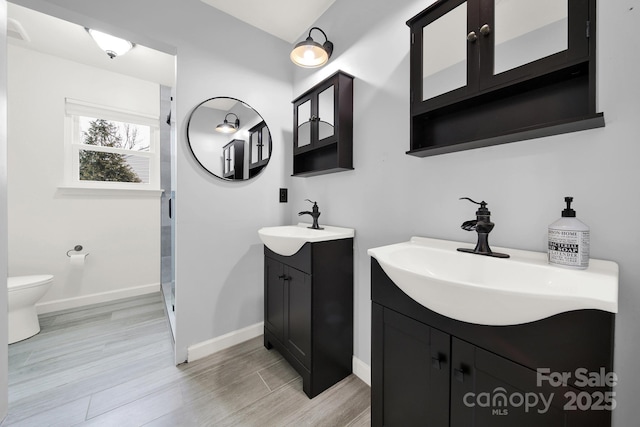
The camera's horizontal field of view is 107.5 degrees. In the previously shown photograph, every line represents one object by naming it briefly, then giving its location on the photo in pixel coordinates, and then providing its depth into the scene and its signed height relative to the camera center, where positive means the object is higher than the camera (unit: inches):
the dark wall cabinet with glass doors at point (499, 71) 29.5 +20.5
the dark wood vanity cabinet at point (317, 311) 53.8 -25.1
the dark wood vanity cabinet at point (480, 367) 20.6 -17.6
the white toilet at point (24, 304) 71.4 -29.9
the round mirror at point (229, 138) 67.7 +22.0
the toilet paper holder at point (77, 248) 96.2 -16.3
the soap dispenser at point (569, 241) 27.4 -3.6
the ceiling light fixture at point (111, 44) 72.3 +52.5
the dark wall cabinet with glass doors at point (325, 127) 59.9 +23.0
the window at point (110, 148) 97.7 +27.5
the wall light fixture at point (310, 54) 58.2 +40.7
